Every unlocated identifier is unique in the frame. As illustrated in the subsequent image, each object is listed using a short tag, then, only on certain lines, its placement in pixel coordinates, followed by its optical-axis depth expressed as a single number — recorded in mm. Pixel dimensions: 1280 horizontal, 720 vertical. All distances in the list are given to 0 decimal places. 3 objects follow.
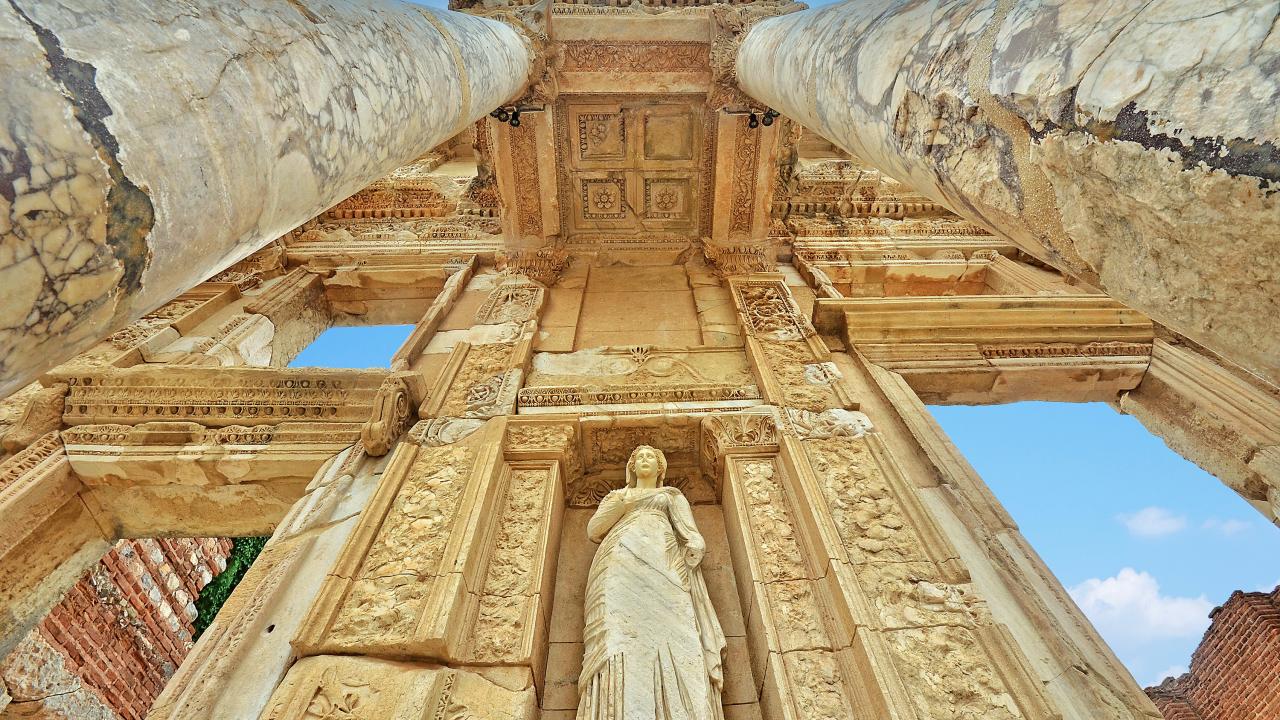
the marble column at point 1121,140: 896
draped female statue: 2293
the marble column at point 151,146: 929
